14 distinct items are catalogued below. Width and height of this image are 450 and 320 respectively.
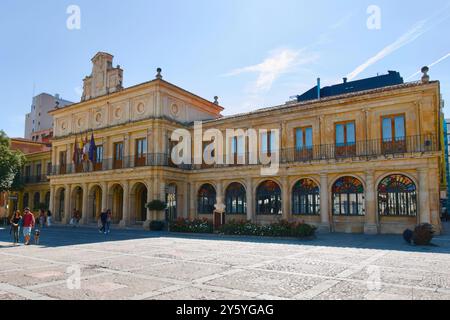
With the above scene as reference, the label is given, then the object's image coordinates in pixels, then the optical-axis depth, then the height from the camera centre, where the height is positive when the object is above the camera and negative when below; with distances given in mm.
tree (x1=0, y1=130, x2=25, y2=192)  35844 +3200
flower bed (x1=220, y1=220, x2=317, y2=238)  18392 -1761
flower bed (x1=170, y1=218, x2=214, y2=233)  21953 -1836
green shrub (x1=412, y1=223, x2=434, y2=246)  15102 -1598
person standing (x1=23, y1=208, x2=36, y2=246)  16266 -1274
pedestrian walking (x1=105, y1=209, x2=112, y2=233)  23322 -1552
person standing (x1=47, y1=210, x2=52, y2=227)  30281 -1894
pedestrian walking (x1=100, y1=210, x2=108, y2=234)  23131 -1404
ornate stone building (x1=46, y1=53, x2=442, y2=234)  20953 +2457
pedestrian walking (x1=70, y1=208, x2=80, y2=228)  31244 -1992
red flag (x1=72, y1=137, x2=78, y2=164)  31812 +3608
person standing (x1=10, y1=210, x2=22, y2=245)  16797 -1355
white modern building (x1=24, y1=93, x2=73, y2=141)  73625 +17167
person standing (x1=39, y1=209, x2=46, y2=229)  28144 -1736
